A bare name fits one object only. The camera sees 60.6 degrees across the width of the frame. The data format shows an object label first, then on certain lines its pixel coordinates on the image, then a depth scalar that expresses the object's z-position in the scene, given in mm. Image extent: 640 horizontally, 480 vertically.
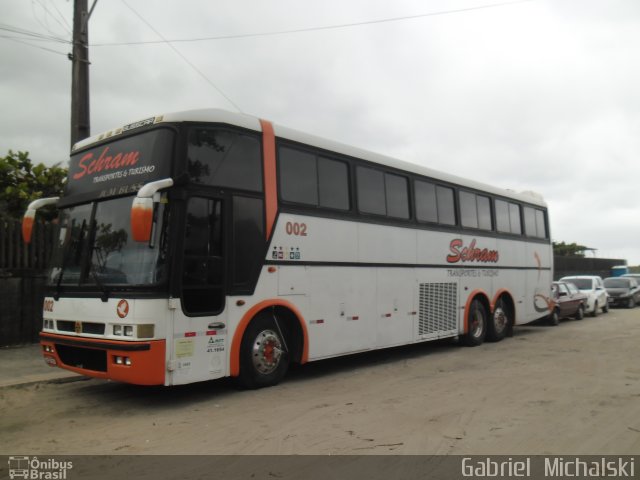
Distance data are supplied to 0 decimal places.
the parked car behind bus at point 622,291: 27281
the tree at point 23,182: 12039
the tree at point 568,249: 52794
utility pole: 9891
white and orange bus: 6535
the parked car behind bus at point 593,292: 22609
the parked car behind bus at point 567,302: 19141
